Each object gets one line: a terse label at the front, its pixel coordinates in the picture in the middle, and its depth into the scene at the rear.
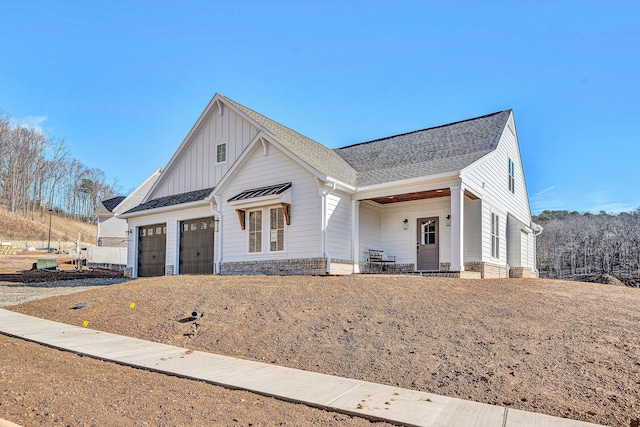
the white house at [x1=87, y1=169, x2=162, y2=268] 32.00
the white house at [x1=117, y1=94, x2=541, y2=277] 13.81
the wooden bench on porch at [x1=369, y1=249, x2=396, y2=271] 15.23
